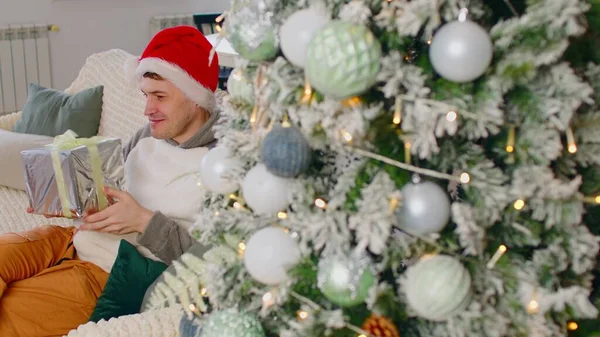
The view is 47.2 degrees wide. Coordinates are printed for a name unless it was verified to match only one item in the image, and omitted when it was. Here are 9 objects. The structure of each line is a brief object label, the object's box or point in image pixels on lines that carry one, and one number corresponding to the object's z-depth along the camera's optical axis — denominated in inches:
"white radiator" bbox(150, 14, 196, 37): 177.5
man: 66.7
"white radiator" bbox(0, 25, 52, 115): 154.7
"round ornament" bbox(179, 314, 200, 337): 44.8
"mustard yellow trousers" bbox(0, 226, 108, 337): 66.1
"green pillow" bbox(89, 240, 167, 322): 62.6
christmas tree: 33.5
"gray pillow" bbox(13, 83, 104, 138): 103.3
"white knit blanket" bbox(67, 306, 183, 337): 51.3
